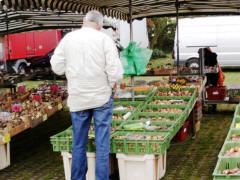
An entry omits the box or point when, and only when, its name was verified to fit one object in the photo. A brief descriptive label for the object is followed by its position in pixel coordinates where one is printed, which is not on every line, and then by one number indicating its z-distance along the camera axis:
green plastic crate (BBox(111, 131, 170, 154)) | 4.86
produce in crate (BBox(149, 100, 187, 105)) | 6.90
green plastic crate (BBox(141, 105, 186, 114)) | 6.56
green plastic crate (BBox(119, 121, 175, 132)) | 5.61
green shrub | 27.86
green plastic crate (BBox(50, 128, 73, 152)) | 5.11
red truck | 19.14
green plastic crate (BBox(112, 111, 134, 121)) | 6.28
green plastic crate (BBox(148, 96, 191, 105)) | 7.08
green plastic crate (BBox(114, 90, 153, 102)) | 7.11
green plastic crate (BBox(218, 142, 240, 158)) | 4.50
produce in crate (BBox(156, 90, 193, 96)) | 7.44
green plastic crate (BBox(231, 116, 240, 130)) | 5.29
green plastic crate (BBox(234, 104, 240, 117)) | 5.70
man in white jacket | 4.60
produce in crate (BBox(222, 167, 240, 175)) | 3.81
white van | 17.83
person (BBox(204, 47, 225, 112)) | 9.99
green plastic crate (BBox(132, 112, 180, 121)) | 6.08
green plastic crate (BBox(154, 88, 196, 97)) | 7.52
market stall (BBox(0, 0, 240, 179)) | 4.98
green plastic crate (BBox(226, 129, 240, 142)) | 4.94
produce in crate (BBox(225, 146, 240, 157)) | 4.24
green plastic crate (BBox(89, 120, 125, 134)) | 5.90
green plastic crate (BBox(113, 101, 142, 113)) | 6.70
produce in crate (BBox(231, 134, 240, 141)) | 4.78
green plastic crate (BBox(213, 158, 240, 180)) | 3.95
